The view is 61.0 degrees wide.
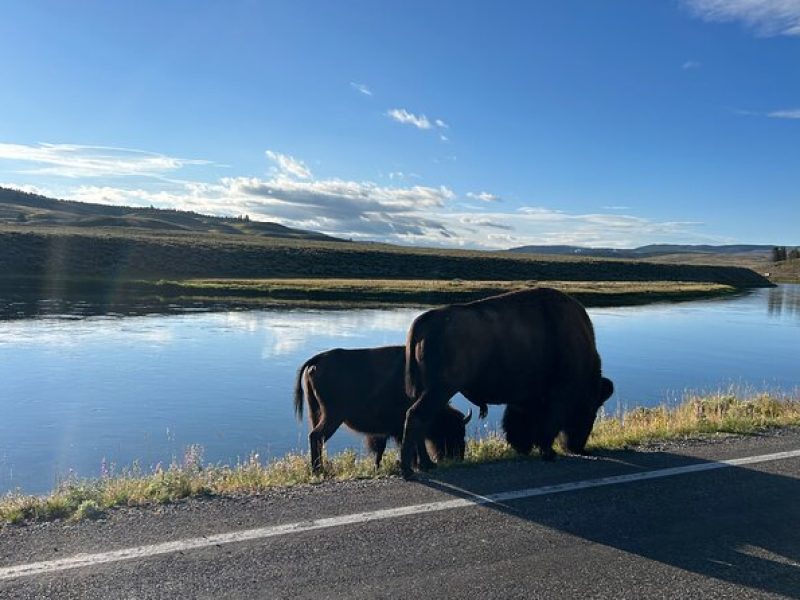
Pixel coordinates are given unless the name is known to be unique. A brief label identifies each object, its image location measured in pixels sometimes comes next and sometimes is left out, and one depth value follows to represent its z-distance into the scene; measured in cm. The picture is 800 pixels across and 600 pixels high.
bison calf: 795
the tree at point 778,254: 19025
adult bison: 684
